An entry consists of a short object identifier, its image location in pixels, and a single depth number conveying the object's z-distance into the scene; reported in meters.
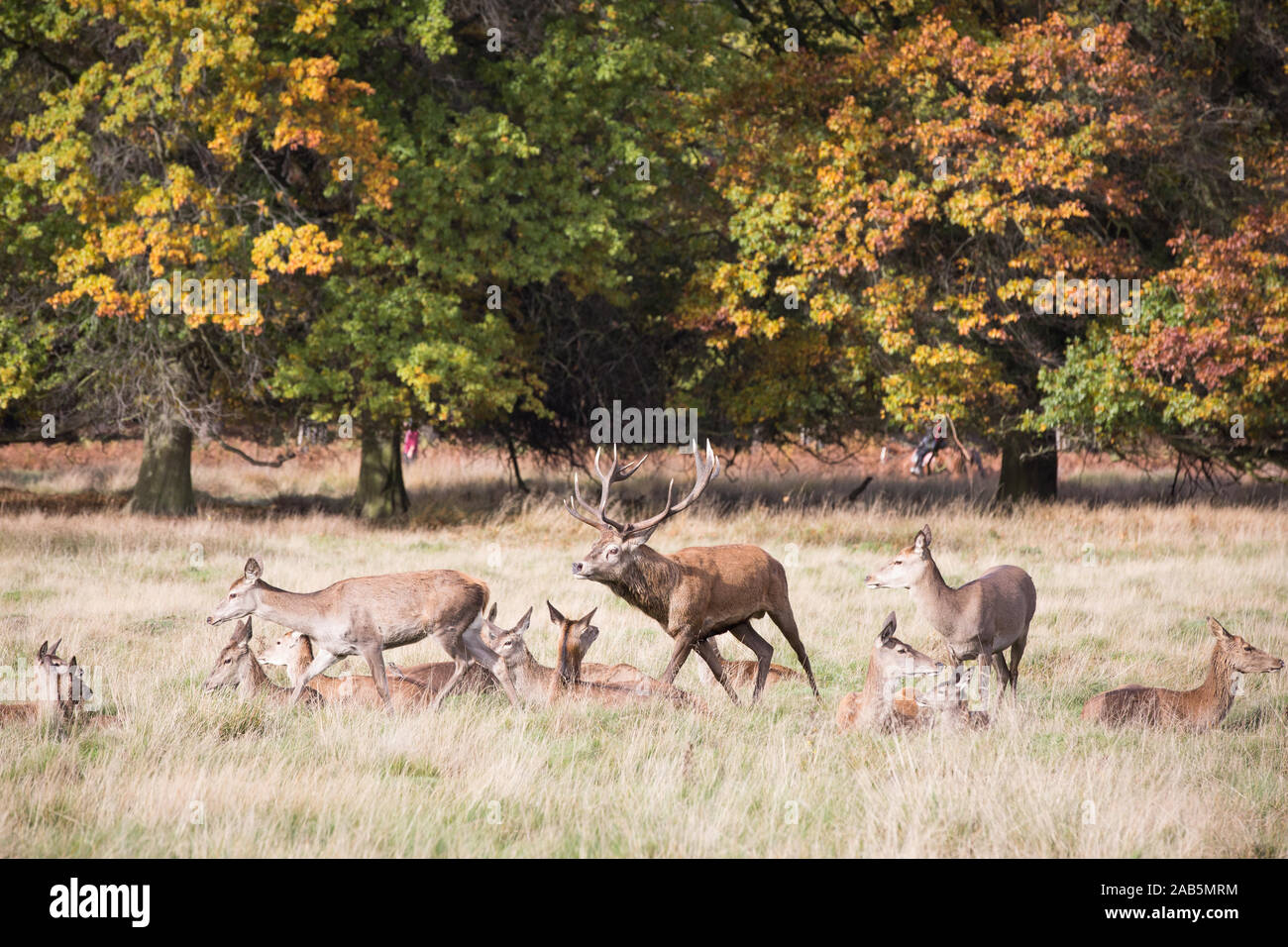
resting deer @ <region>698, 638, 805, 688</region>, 17.37
